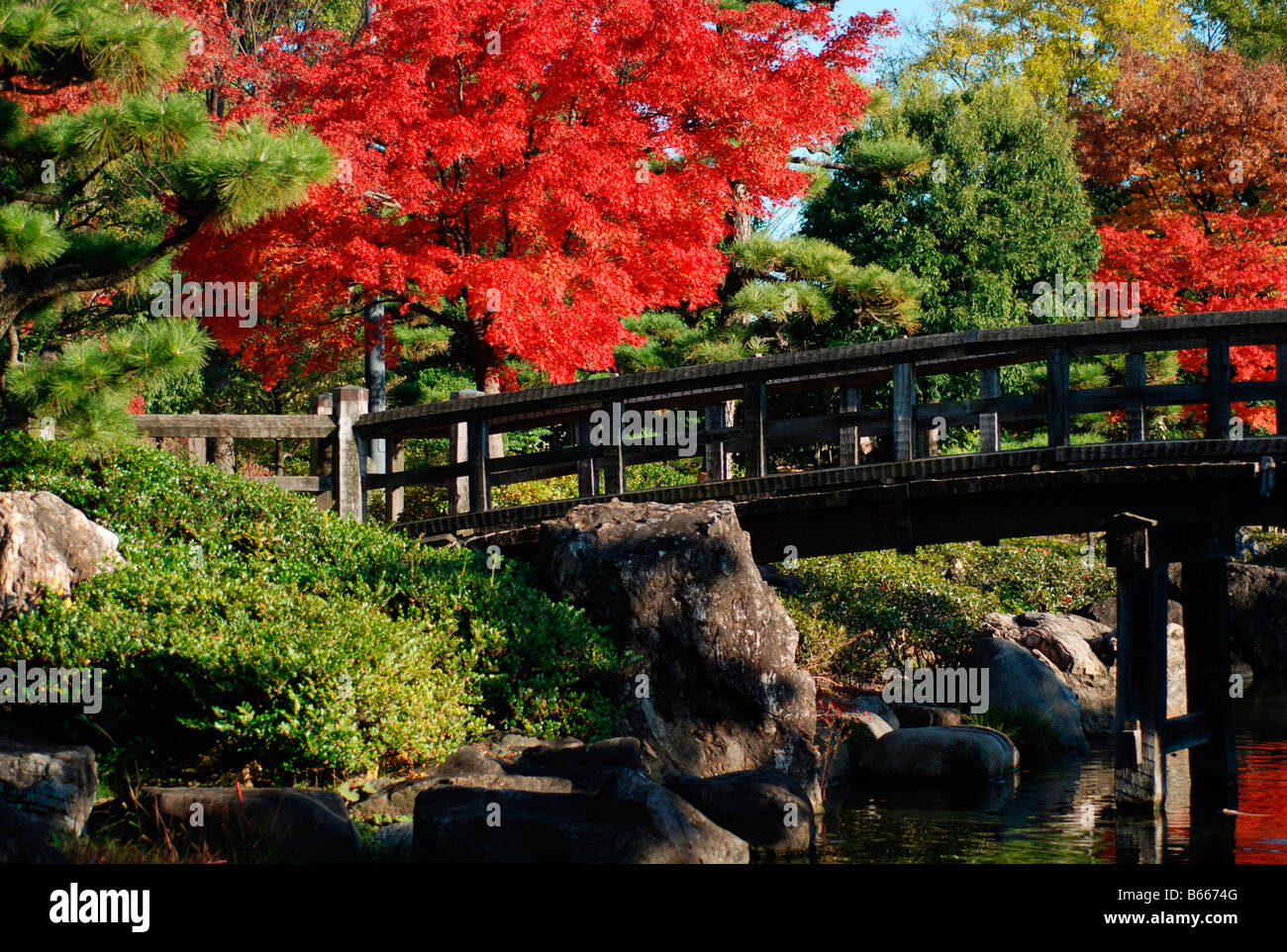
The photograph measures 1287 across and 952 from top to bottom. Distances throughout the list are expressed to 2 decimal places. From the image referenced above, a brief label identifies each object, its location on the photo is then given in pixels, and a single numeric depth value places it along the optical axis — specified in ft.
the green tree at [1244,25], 107.50
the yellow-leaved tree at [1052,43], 115.34
